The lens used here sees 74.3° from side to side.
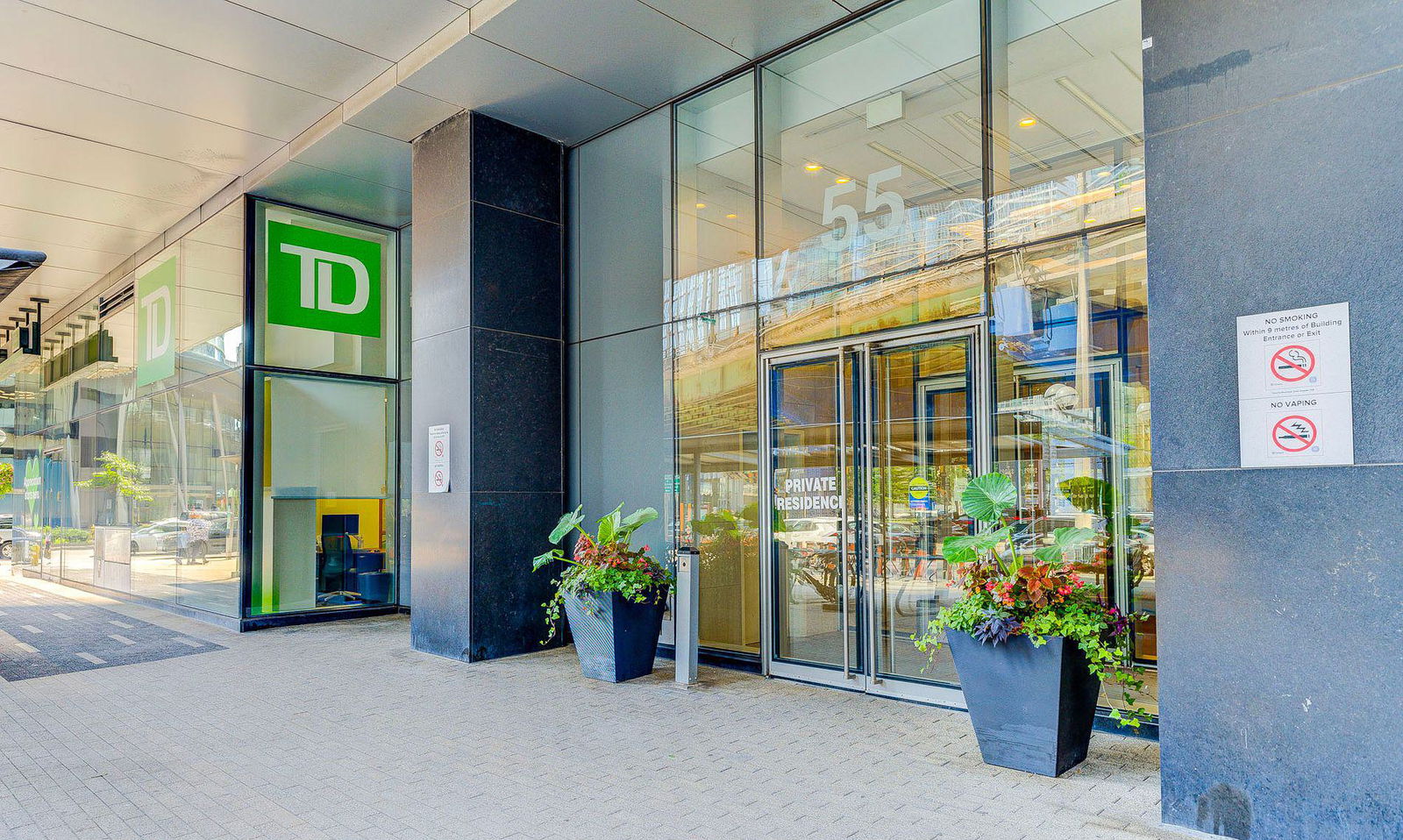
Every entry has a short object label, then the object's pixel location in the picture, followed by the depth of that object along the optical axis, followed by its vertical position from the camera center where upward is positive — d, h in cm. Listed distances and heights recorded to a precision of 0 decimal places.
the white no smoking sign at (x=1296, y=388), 339 +25
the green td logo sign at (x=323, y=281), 1004 +203
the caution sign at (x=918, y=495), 593 -23
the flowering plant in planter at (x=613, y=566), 657 -76
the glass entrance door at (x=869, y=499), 586 -27
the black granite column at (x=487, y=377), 768 +73
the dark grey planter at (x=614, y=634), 657 -125
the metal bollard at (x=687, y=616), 650 -110
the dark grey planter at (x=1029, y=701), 428 -115
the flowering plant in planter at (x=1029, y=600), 427 -68
